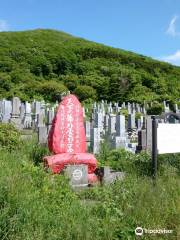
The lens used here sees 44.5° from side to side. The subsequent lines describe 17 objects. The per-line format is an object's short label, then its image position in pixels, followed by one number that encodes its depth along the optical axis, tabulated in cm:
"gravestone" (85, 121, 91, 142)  534
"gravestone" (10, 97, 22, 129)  663
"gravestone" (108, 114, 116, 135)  565
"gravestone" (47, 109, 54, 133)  700
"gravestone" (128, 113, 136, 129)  684
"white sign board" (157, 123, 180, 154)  311
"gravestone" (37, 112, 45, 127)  660
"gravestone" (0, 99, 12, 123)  671
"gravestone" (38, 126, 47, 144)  498
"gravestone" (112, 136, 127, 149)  495
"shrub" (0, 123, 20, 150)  439
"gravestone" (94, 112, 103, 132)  604
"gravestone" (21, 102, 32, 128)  728
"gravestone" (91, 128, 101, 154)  482
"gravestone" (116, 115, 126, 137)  539
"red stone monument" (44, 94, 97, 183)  371
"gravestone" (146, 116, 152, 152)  507
